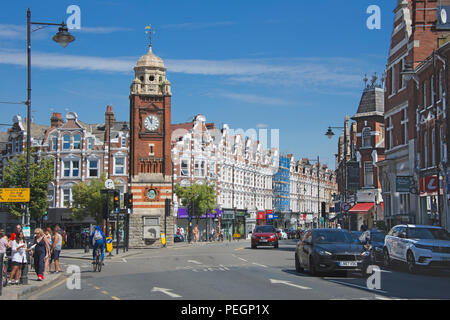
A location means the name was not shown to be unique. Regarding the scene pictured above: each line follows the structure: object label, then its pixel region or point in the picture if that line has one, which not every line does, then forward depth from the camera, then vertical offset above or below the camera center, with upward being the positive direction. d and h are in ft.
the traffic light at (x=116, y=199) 119.44 +1.95
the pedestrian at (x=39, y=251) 63.52 -4.52
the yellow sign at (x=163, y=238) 166.91 -8.12
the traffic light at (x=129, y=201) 129.59 +1.67
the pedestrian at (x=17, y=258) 58.44 -4.66
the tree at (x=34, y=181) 159.02 +7.83
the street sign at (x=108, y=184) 132.36 +5.49
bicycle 78.02 -6.83
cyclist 79.10 -3.94
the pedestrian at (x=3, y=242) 57.06 -3.15
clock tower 173.88 +16.44
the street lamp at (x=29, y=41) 67.62 +19.06
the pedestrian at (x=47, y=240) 73.28 -3.92
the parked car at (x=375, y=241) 86.53 -5.04
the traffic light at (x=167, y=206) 166.30 +0.56
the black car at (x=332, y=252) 59.47 -4.51
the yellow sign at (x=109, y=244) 115.65 -6.76
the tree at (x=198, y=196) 215.92 +4.48
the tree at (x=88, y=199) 180.75 +3.00
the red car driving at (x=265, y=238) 138.21 -6.97
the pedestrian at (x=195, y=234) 216.49 -9.19
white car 68.33 -4.71
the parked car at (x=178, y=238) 215.31 -10.51
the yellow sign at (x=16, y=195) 69.56 +1.71
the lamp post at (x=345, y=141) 151.84 +18.90
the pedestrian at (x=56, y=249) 76.28 -5.05
